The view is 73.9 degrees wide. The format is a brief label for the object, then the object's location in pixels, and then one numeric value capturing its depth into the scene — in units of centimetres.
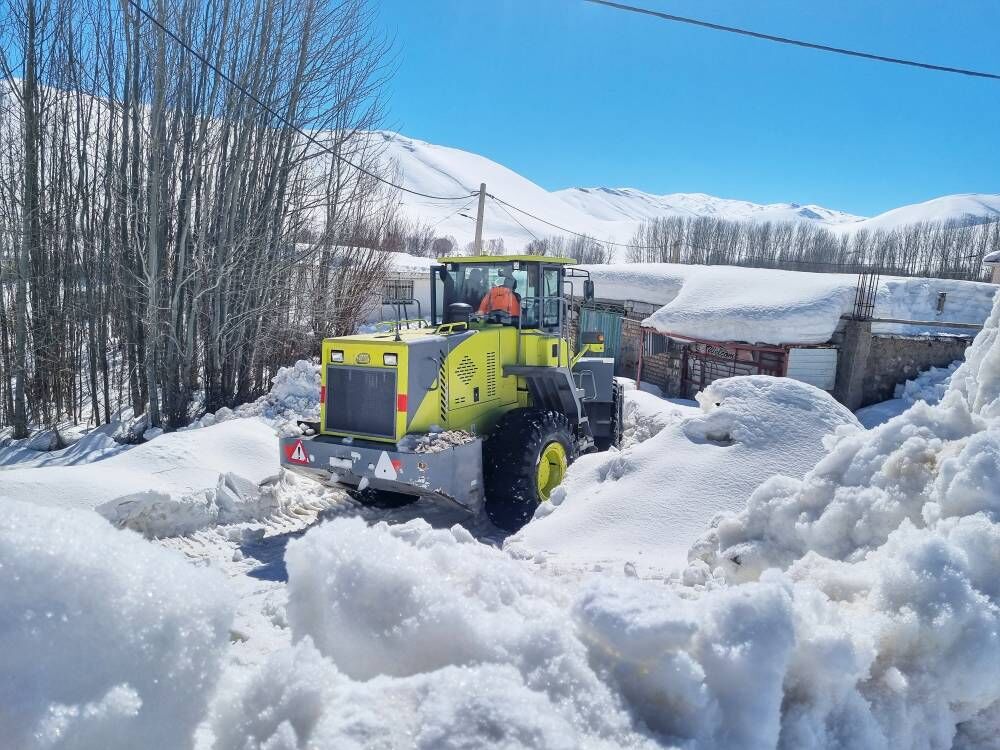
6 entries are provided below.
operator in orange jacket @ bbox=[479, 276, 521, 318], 771
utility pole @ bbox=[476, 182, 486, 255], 1849
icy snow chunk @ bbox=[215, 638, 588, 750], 142
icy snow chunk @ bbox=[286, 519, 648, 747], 162
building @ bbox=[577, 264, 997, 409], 1481
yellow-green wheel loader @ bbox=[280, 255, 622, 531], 632
